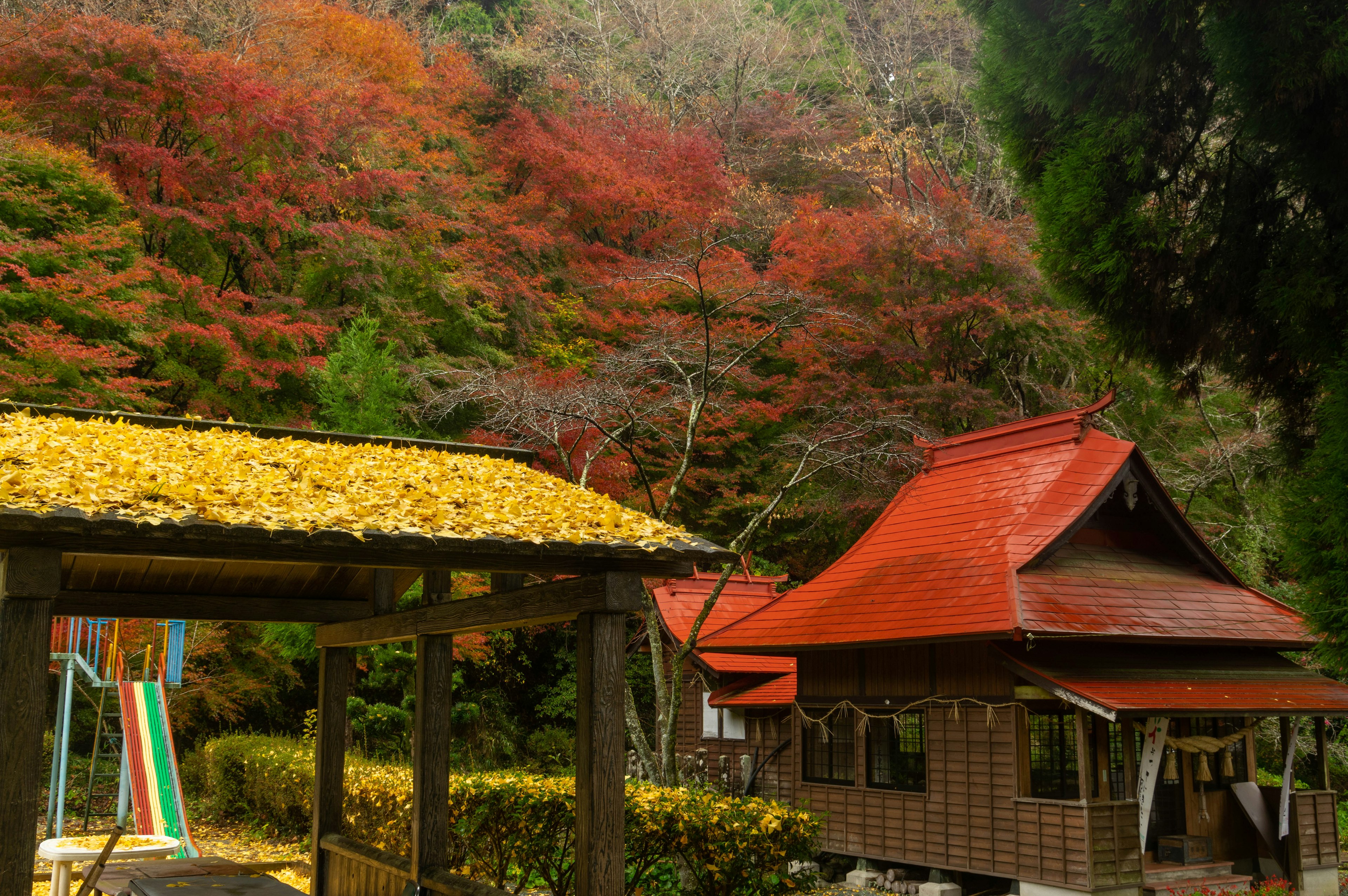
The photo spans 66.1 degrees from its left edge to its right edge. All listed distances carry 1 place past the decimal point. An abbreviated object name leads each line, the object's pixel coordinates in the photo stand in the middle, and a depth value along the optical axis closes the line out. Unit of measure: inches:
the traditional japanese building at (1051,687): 429.1
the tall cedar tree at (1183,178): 265.4
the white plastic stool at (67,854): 296.2
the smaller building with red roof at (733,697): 612.4
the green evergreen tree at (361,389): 604.4
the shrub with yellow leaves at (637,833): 351.3
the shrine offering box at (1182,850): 450.0
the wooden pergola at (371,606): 170.6
